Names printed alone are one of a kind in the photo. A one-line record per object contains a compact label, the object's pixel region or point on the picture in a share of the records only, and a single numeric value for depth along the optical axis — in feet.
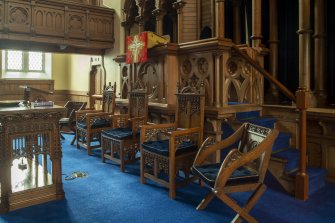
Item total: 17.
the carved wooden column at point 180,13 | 19.57
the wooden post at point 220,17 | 16.15
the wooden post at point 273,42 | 17.52
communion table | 9.73
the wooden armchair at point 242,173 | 8.24
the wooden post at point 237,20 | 20.42
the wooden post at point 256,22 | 16.01
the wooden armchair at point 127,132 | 14.40
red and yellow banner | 15.43
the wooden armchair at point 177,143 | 10.98
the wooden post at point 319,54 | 14.88
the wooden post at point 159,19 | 21.53
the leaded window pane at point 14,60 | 30.98
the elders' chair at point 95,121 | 17.34
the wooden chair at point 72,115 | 20.71
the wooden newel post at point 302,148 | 10.78
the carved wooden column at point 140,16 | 22.61
